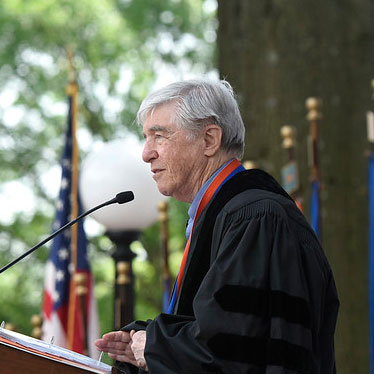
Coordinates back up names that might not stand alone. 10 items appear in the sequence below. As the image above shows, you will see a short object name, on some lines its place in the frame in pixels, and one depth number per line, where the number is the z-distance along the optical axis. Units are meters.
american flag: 14.20
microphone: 6.95
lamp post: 12.19
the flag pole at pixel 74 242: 13.77
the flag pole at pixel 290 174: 12.27
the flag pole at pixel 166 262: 14.71
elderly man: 5.72
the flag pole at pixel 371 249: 12.60
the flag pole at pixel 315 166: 12.77
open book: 5.92
